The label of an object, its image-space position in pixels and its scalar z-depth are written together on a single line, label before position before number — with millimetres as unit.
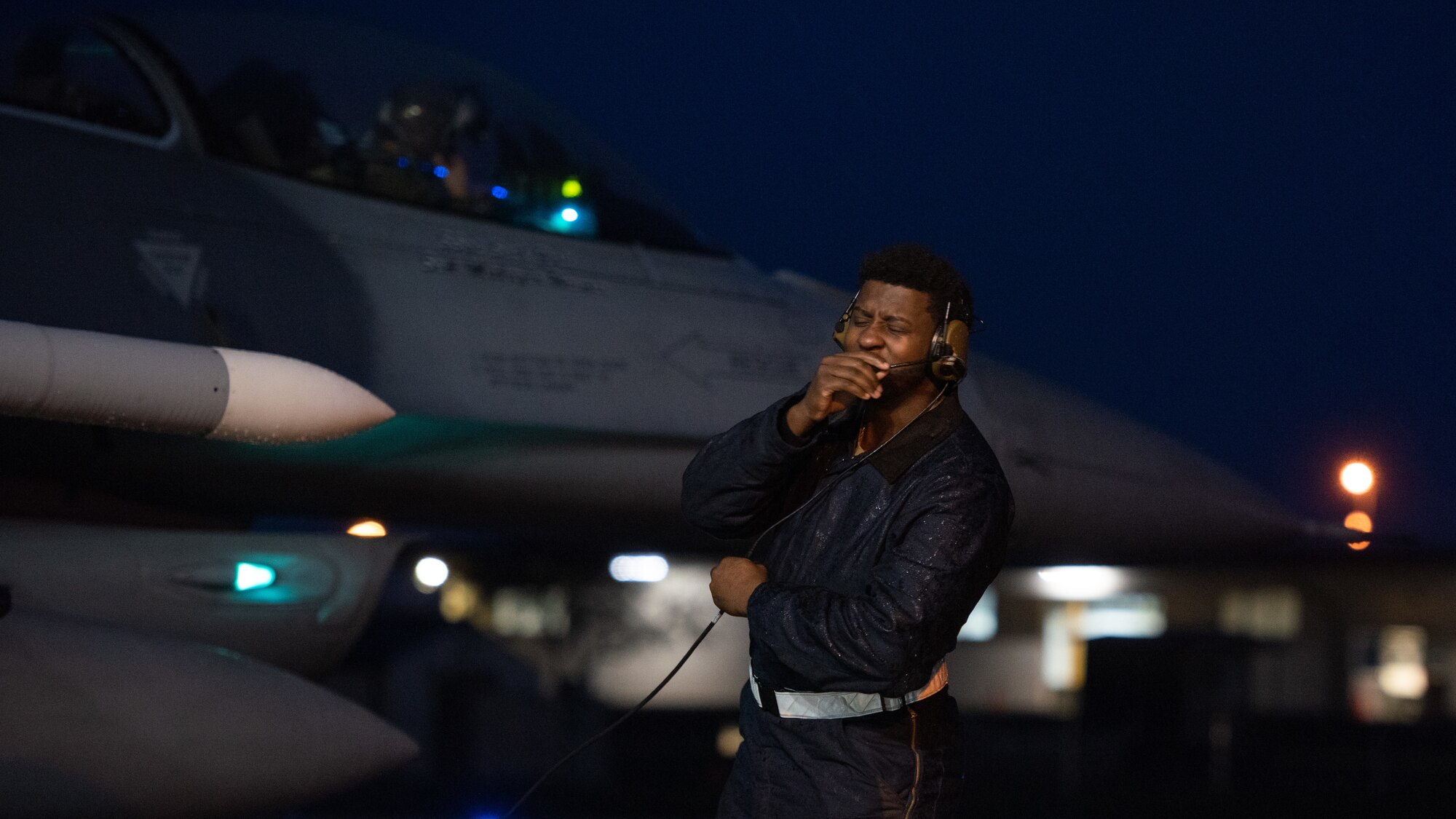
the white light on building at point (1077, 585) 40125
